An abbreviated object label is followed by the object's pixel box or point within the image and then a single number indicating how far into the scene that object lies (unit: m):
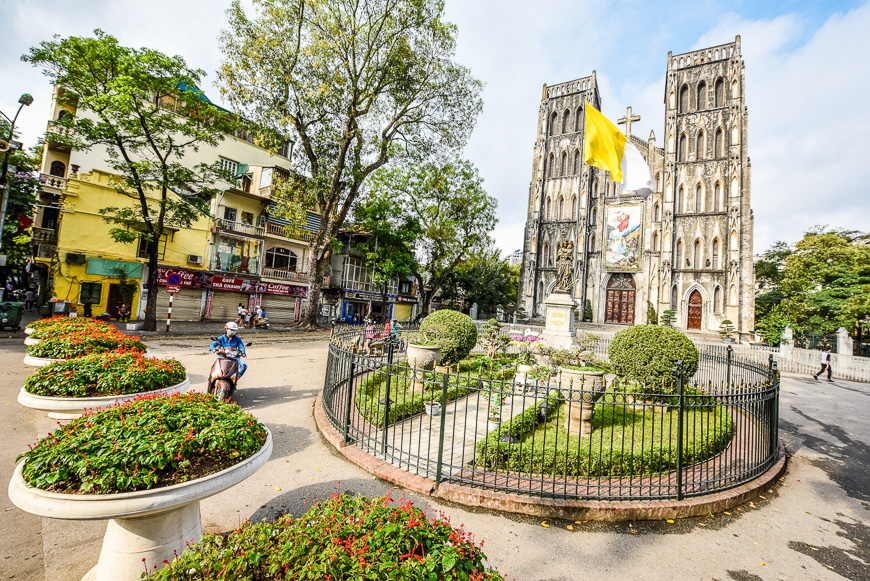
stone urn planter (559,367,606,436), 5.92
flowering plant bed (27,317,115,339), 6.10
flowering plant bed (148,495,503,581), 1.85
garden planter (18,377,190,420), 3.67
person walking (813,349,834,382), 16.39
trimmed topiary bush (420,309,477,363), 11.48
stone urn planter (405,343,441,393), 10.28
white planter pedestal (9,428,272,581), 2.09
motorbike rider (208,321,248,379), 6.70
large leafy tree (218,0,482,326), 17.61
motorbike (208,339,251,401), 6.55
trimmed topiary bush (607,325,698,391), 8.35
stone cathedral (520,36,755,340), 30.61
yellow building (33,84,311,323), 19.72
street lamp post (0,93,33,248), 11.48
